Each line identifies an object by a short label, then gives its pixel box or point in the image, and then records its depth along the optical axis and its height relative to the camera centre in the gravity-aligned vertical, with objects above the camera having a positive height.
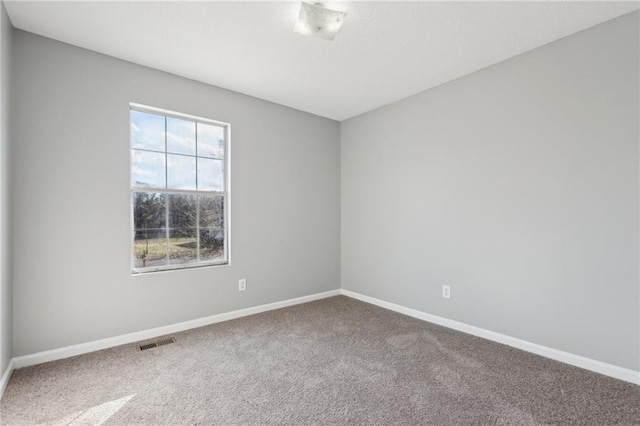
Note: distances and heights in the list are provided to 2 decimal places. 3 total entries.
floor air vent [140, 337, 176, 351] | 2.64 -1.15
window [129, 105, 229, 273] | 2.88 +0.23
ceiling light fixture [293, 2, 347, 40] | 2.02 +1.31
